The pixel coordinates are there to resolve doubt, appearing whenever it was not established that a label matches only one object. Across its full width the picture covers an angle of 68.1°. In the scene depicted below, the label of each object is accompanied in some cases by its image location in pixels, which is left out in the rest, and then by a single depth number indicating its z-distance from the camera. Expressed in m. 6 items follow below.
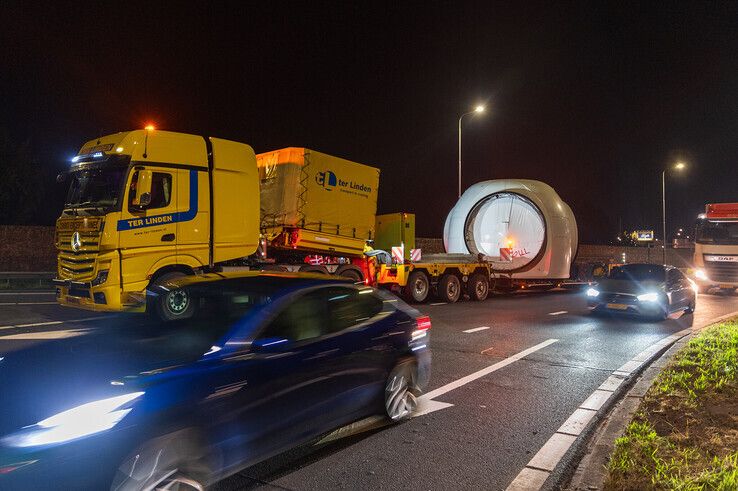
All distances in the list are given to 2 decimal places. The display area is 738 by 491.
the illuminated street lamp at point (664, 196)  35.50
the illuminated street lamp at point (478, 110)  22.16
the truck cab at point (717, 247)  19.28
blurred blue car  2.67
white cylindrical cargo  18.61
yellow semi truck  8.99
